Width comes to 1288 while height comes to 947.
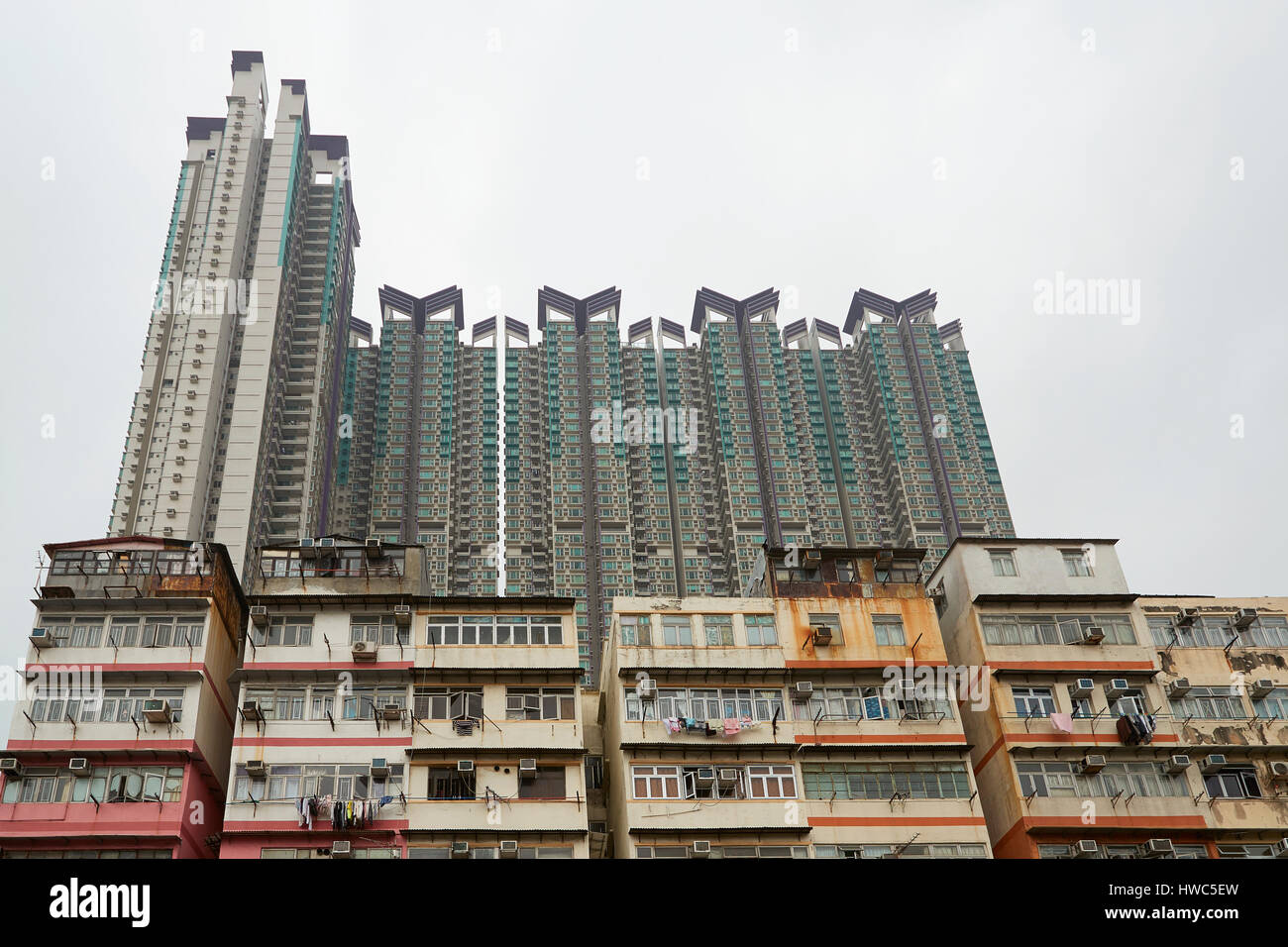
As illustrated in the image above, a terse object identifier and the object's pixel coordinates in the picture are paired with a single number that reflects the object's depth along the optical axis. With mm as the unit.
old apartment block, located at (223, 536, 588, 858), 33781
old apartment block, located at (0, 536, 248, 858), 32719
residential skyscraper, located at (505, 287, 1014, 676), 103938
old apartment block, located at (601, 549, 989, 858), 34406
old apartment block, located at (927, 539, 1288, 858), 35031
